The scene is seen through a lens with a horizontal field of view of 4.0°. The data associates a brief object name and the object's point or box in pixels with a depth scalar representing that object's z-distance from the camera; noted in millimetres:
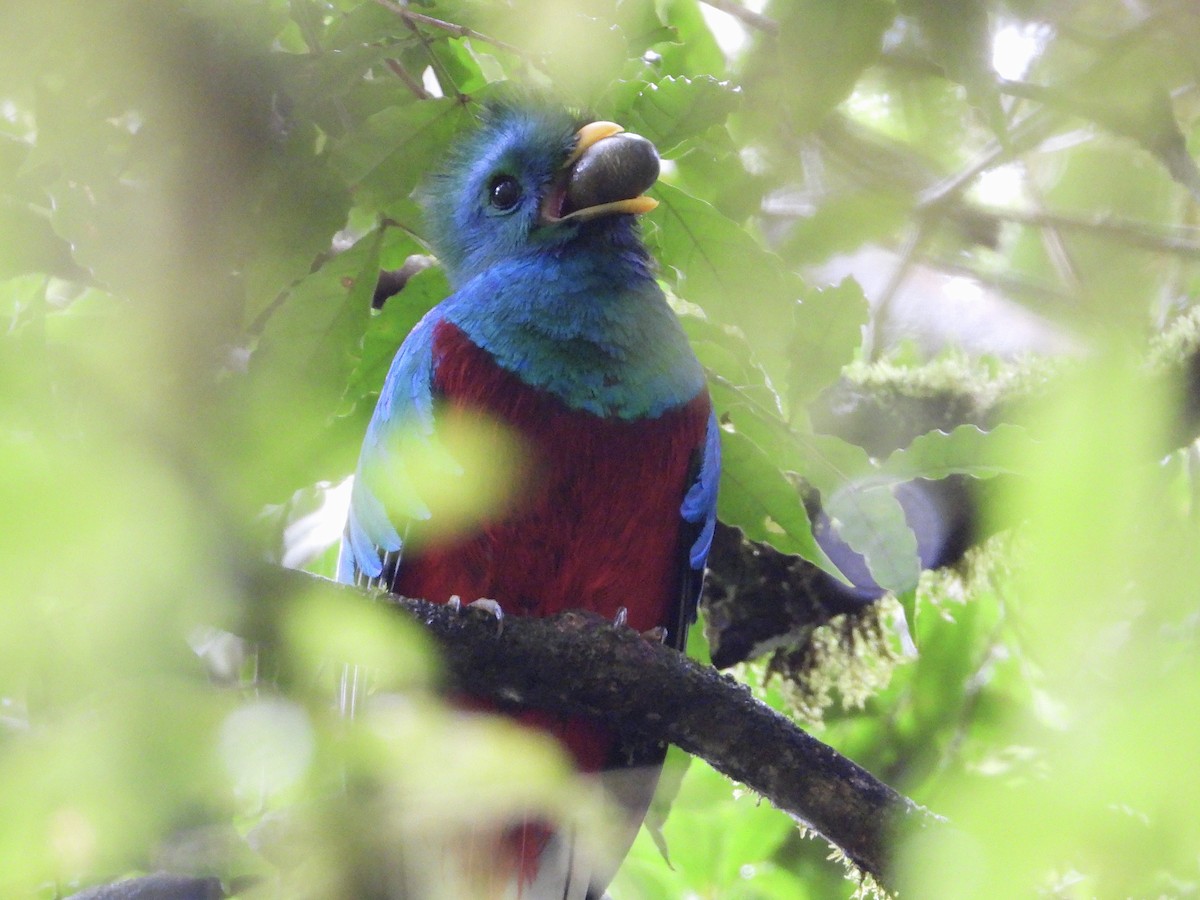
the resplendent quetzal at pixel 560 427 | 5370
